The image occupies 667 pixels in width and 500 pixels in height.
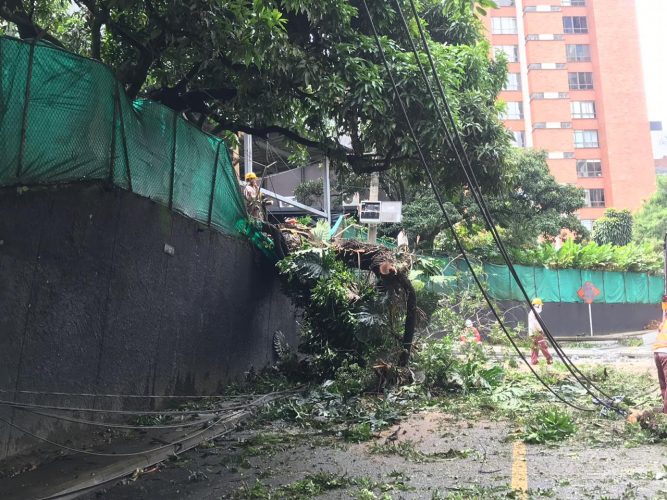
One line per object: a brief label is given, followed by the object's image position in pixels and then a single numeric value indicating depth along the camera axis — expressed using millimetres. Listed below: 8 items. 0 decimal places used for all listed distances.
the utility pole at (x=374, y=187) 16484
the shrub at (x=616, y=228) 41156
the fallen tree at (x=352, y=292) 10148
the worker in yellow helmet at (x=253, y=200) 11656
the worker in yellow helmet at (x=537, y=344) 14453
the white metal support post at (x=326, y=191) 18547
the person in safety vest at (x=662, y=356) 6676
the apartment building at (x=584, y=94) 59562
